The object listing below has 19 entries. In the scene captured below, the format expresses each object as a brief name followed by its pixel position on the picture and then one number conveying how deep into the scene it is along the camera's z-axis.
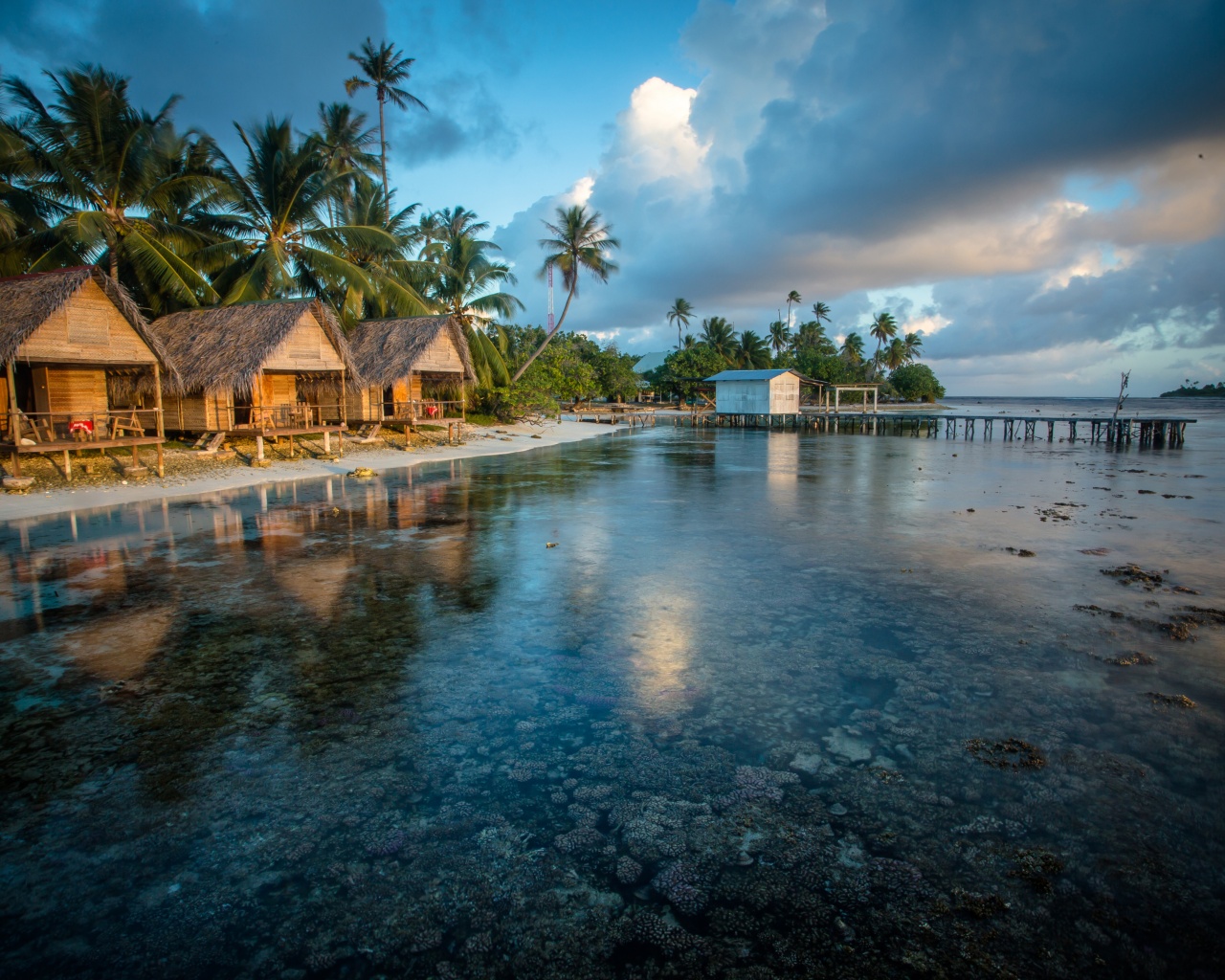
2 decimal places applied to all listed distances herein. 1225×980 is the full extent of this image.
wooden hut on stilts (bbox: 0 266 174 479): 15.61
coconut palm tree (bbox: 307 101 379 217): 31.95
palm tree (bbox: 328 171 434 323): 28.30
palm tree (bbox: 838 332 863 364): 90.94
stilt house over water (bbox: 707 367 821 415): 49.71
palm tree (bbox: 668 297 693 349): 86.38
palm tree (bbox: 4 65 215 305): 20.12
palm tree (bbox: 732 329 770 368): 73.25
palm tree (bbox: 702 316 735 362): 72.62
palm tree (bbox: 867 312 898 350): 91.12
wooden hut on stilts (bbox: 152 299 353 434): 19.88
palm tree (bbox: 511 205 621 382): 41.03
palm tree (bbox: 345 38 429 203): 32.81
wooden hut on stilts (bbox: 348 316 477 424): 26.17
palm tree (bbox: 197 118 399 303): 23.17
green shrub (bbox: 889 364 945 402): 88.31
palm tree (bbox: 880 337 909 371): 92.00
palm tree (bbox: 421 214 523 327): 34.38
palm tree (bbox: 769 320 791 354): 87.62
